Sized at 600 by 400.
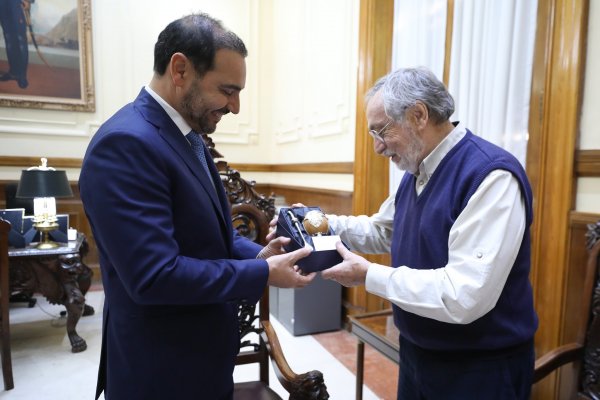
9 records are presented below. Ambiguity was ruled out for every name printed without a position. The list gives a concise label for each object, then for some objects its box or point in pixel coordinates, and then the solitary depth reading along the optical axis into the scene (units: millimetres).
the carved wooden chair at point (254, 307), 1463
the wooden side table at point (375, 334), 1917
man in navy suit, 804
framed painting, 4328
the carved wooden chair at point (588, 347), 1477
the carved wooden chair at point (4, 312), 2414
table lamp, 3096
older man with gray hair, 986
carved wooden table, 2928
